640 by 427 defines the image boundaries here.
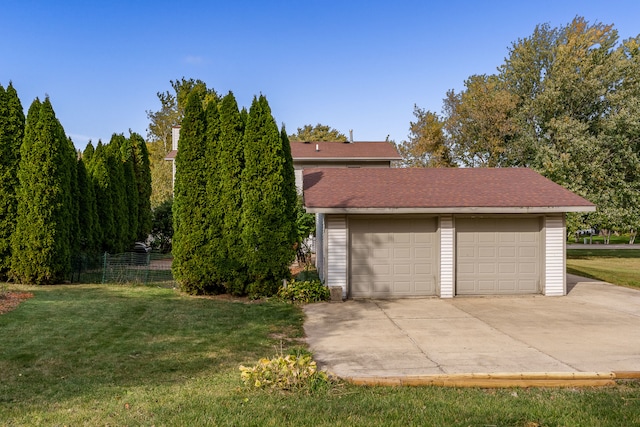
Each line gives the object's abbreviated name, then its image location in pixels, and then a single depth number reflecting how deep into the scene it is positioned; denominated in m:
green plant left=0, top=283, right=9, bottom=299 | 10.40
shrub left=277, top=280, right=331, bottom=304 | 11.04
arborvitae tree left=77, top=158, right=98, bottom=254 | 16.12
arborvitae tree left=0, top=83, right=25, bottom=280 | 12.85
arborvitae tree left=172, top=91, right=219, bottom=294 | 11.47
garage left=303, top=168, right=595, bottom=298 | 11.47
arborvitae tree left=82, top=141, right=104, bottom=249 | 16.80
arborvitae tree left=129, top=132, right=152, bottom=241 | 24.00
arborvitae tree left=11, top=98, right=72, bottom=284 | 12.62
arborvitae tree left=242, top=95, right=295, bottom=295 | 11.34
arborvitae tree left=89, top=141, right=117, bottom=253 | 18.56
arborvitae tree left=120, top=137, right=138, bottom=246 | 21.88
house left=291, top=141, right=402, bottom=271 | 25.41
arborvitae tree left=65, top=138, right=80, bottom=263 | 14.11
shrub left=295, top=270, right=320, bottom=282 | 13.51
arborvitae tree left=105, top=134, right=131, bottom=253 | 19.77
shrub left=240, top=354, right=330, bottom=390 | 4.80
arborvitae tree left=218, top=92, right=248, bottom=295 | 11.43
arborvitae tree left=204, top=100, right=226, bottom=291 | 11.43
